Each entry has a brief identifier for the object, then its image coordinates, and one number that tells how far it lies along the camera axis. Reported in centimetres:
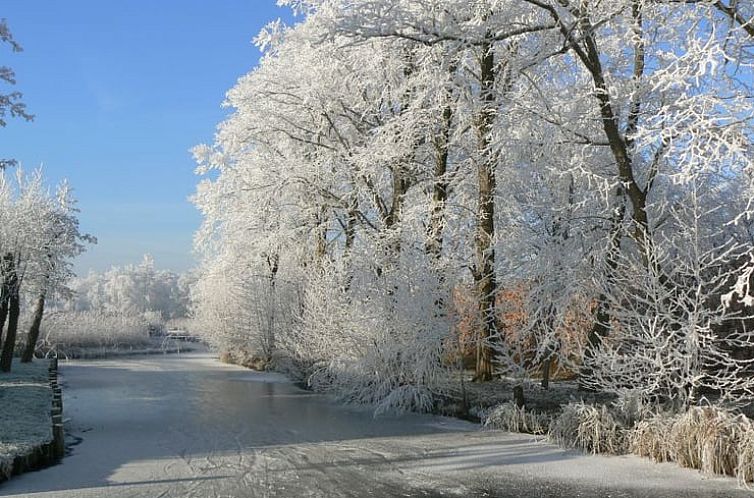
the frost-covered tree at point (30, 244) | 2200
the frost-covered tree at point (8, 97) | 1391
